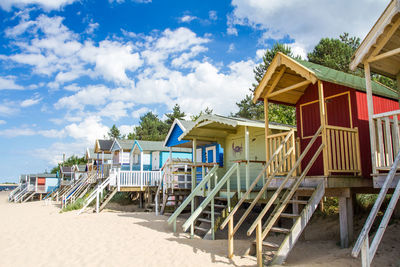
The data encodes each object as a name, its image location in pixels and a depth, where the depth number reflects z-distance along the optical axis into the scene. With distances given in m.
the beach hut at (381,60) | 6.75
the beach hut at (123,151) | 27.00
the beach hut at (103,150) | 25.73
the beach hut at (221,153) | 10.66
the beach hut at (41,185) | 39.28
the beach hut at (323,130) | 7.46
